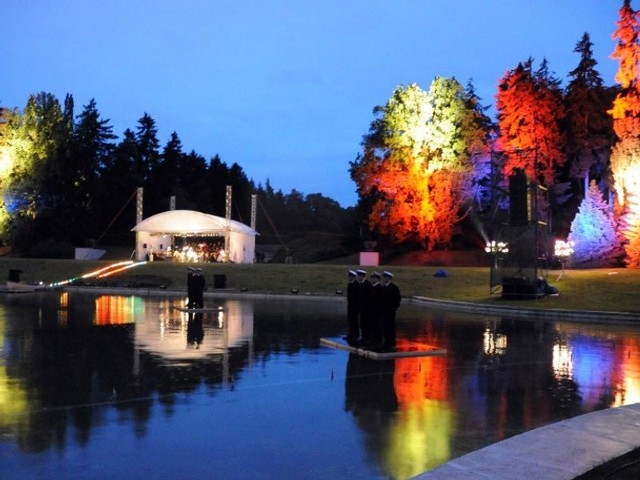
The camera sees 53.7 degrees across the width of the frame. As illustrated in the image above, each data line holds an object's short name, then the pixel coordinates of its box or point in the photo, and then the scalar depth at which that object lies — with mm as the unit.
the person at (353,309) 13484
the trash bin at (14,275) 35875
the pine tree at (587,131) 52094
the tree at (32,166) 64606
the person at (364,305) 12931
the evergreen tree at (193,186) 80638
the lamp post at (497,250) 28203
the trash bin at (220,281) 34156
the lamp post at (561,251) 32688
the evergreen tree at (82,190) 69000
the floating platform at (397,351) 12352
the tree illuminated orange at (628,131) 33906
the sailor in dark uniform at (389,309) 12516
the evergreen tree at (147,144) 87750
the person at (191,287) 22203
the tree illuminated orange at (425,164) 48469
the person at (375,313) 12633
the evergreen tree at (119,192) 72688
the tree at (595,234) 36656
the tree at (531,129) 50156
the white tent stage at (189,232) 47906
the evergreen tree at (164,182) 77000
